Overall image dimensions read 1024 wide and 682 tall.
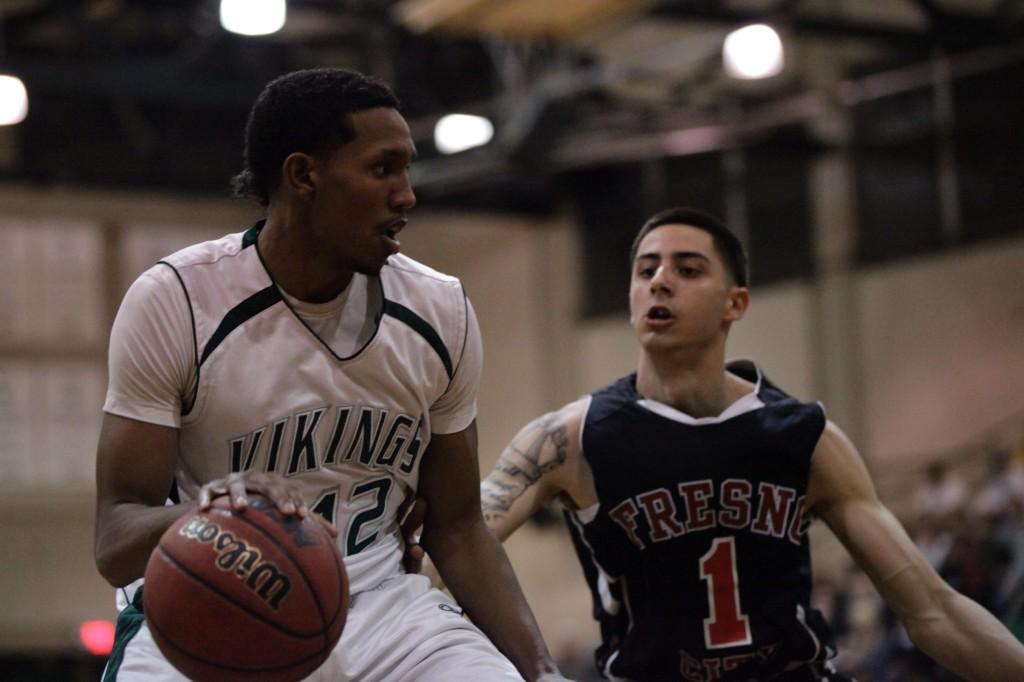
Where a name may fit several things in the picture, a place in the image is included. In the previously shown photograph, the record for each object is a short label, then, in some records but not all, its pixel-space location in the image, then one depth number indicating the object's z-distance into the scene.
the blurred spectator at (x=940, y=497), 12.92
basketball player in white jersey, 3.20
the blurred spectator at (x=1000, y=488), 12.05
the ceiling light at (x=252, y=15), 11.41
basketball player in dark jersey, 4.52
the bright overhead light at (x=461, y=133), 15.44
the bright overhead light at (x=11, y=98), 12.89
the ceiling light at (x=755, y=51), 12.44
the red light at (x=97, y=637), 16.20
